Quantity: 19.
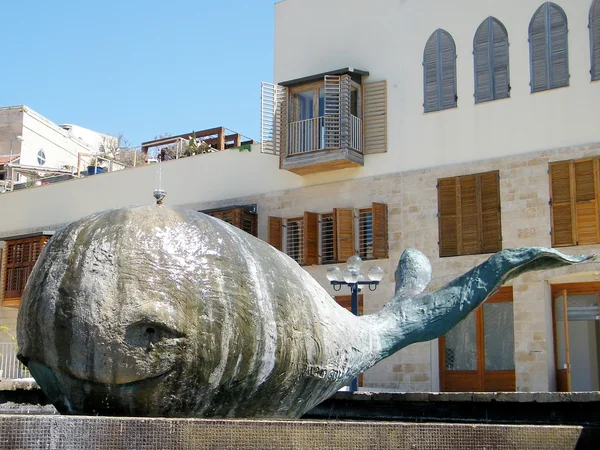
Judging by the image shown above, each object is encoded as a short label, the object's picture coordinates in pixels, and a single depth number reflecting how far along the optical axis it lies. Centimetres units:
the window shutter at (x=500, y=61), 1914
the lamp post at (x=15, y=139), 3828
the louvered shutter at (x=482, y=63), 1934
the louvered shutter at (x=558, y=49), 1842
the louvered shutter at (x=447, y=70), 1989
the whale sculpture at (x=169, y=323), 461
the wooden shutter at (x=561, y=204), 1781
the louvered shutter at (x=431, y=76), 2011
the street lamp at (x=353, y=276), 1441
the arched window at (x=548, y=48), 1847
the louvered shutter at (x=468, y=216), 1905
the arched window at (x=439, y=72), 1994
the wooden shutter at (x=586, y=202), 1758
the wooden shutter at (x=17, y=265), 2612
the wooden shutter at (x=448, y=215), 1934
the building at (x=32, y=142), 4008
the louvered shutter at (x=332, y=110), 2053
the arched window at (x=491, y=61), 1920
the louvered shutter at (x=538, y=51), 1864
